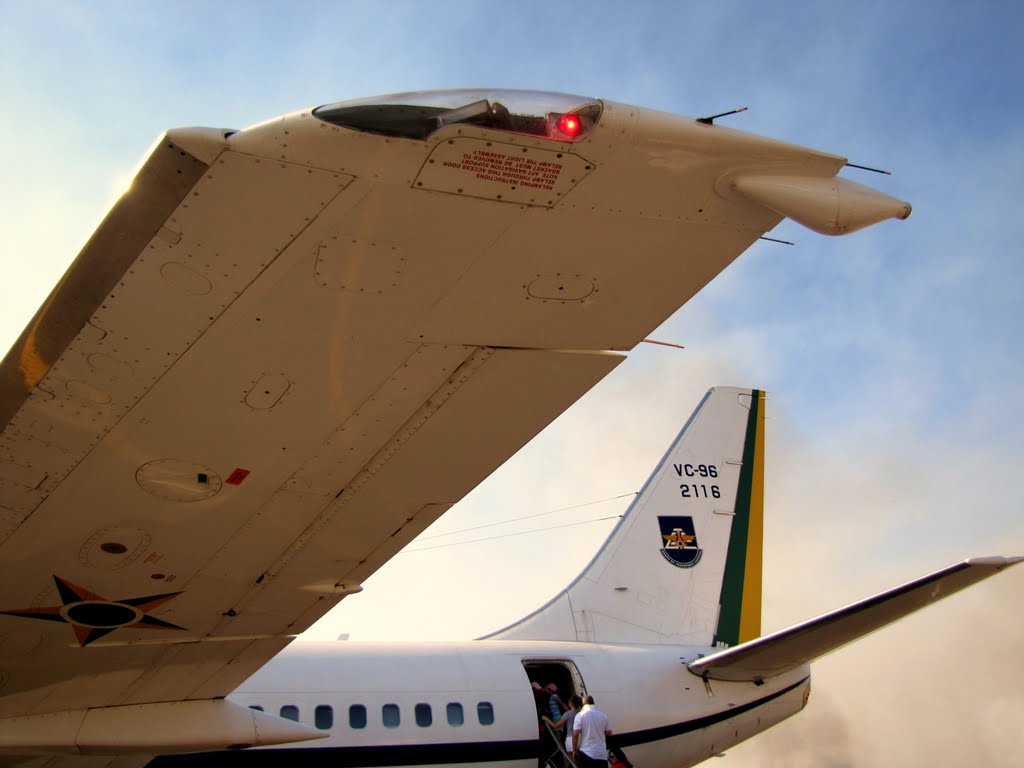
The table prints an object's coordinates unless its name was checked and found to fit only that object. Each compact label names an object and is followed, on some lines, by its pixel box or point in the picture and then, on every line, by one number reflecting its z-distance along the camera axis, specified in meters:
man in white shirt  9.43
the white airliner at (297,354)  3.23
